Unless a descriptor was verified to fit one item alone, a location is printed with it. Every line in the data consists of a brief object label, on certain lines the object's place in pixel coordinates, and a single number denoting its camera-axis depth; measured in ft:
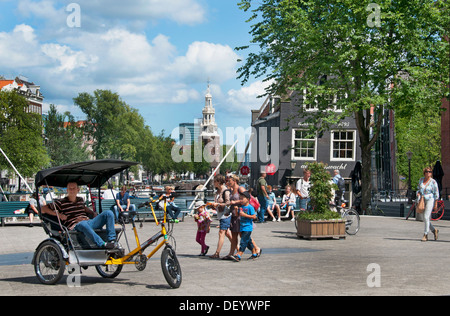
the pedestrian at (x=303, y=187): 74.99
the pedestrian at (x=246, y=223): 42.88
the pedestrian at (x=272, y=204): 85.18
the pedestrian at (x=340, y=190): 66.99
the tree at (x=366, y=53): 87.97
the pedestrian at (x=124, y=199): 84.31
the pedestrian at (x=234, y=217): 43.27
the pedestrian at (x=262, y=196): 79.99
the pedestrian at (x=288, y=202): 88.38
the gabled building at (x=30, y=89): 330.34
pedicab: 30.83
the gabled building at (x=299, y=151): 165.68
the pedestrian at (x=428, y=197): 56.39
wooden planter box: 56.75
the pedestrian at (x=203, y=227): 45.11
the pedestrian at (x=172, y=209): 78.84
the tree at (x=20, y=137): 208.44
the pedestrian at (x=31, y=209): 78.64
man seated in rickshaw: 32.78
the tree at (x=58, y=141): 269.23
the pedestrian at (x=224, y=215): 43.88
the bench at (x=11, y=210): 80.74
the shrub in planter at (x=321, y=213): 56.44
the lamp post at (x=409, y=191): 124.72
